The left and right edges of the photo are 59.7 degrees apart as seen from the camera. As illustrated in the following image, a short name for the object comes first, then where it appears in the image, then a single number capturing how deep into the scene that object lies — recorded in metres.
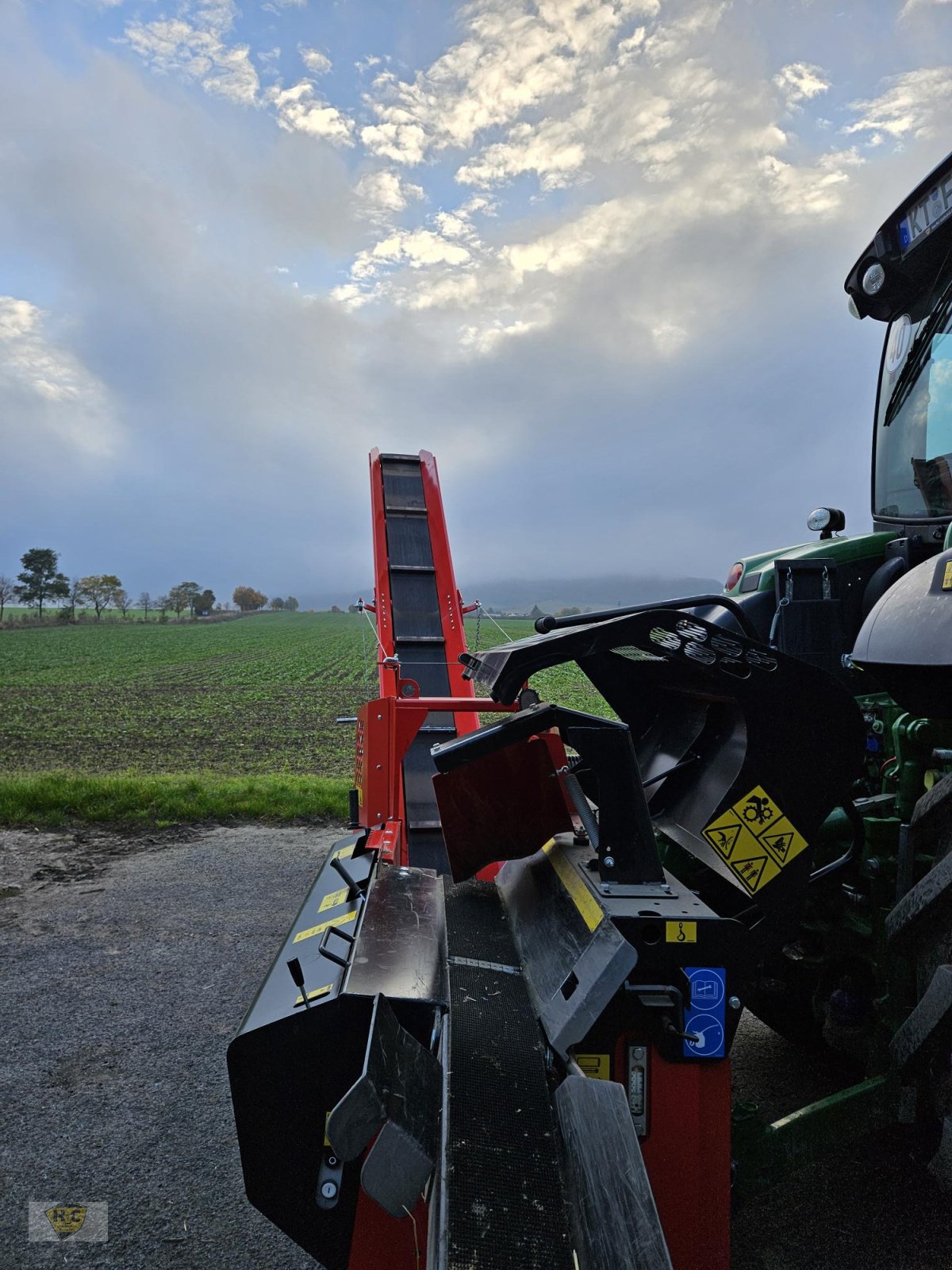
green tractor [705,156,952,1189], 1.86
